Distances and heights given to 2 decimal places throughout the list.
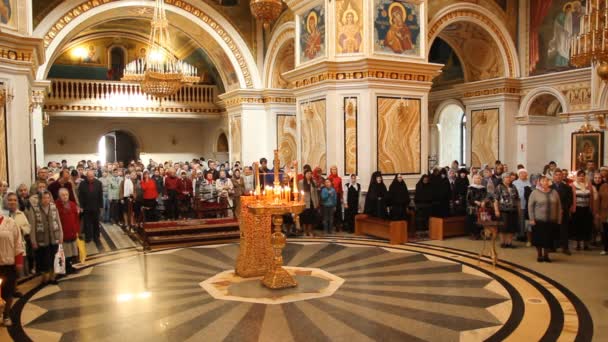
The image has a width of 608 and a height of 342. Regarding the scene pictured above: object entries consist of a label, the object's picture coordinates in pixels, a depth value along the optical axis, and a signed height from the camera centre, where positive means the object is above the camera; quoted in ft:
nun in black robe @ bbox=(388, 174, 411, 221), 35.88 -2.90
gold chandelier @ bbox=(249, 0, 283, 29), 28.04 +8.03
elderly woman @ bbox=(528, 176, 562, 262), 27.84 -3.25
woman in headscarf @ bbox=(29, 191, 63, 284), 24.07 -3.43
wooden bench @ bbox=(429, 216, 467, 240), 35.94 -4.98
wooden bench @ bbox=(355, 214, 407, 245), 34.19 -4.96
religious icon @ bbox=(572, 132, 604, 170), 44.32 +0.50
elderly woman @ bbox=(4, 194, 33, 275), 22.36 -2.35
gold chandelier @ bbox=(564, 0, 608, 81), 27.66 +6.27
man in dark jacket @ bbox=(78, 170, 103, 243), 34.94 -2.94
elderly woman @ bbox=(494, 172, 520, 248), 32.35 -3.28
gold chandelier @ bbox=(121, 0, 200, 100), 42.93 +7.26
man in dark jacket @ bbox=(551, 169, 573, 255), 30.07 -2.76
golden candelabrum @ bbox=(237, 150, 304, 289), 22.39 -2.36
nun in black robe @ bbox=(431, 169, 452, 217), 37.32 -2.90
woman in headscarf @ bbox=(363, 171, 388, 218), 36.88 -2.91
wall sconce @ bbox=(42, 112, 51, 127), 57.79 +4.55
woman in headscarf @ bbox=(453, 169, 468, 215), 38.63 -2.87
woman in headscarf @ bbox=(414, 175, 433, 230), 37.40 -3.05
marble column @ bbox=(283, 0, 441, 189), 40.40 +5.45
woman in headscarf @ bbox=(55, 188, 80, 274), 25.94 -3.24
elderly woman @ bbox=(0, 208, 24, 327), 18.49 -3.53
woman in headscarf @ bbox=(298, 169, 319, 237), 37.14 -3.00
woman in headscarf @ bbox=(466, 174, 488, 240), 34.68 -3.01
